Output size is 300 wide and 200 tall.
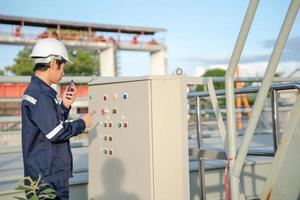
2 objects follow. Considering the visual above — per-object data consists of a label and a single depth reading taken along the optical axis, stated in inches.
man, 93.5
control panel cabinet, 105.6
